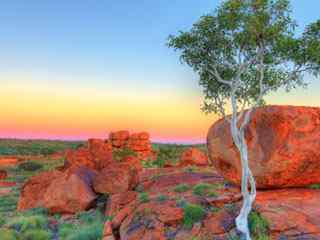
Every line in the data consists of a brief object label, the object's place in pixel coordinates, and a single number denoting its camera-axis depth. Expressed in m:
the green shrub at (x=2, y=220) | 17.47
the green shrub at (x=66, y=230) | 14.36
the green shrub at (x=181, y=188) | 16.48
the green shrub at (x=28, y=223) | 15.58
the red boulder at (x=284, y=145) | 13.36
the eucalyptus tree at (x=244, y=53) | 11.19
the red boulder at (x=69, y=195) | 18.58
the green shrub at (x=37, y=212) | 18.75
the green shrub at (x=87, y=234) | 13.13
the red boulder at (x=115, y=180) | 19.58
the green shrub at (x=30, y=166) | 47.50
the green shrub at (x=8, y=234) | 13.40
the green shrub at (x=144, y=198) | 14.31
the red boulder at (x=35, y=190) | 21.11
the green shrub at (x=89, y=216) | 16.62
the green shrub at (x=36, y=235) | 13.92
